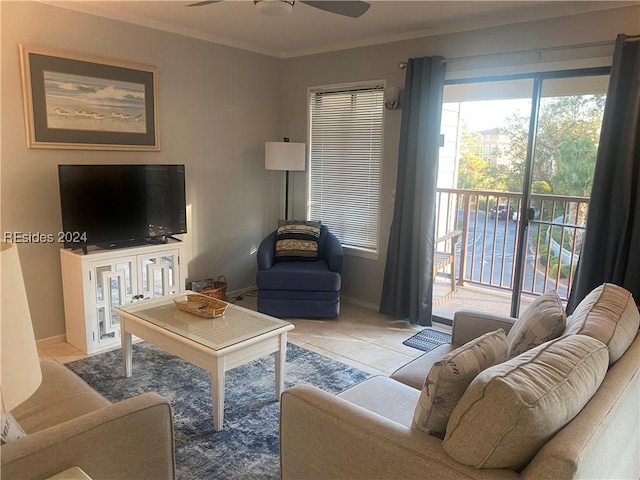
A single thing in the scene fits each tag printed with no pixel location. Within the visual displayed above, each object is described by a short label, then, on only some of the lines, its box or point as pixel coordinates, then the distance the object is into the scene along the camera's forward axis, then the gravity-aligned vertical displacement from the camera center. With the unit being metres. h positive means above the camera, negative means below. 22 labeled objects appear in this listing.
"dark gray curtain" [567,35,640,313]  3.02 -0.14
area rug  2.27 -1.43
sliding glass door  3.45 +0.02
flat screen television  3.38 -0.37
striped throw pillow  4.57 -0.78
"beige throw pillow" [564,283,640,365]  1.67 -0.56
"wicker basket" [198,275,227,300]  4.29 -1.21
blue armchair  4.18 -1.15
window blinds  4.54 +0.00
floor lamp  4.62 +0.04
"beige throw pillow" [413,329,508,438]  1.38 -0.65
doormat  3.77 -1.43
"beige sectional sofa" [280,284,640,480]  1.18 -0.70
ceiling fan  2.24 +0.81
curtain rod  3.12 +0.84
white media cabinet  3.41 -0.98
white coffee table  2.48 -0.98
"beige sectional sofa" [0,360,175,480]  1.33 -0.90
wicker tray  2.88 -0.92
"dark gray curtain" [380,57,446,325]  3.90 -0.30
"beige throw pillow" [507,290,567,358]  1.79 -0.62
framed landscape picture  3.32 +0.40
